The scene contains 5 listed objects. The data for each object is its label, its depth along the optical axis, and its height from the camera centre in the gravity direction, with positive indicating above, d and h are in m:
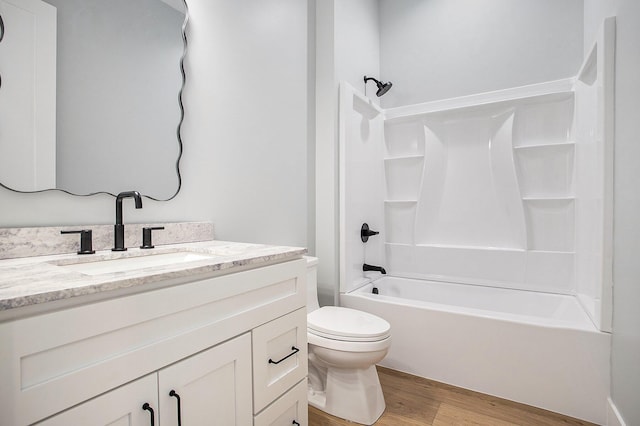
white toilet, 1.55 -0.74
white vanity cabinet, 0.56 -0.34
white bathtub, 1.63 -0.78
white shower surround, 1.66 +0.06
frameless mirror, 1.01 +0.42
